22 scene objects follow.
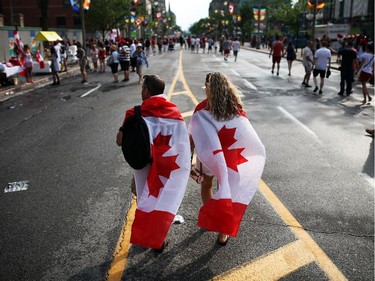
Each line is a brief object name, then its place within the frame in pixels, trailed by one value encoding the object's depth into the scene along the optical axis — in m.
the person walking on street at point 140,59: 17.16
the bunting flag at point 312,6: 30.28
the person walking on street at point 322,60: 13.88
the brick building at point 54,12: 65.25
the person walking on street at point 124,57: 17.77
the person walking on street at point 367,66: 12.23
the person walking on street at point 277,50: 19.58
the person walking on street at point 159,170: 3.56
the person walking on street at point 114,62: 17.77
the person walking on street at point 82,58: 17.62
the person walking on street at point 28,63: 16.62
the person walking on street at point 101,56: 22.41
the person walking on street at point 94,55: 22.69
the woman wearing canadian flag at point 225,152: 3.75
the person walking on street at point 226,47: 31.18
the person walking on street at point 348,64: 12.95
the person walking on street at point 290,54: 19.18
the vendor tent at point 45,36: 24.60
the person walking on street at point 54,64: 16.57
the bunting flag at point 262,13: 57.67
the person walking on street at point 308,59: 15.02
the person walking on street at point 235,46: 30.41
